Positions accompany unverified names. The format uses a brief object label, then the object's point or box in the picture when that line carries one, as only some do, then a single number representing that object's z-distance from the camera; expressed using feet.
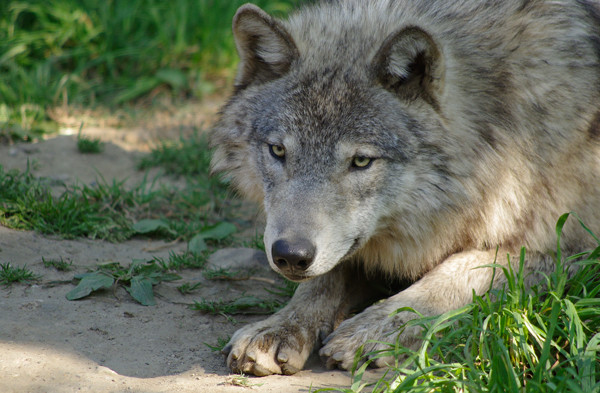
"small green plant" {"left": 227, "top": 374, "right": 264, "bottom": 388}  19.03
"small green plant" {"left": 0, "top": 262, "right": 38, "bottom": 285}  24.22
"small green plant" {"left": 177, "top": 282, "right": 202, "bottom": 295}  25.52
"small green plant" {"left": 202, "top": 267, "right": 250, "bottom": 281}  26.68
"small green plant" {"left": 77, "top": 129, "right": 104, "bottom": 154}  36.58
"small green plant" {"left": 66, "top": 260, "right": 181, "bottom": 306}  24.04
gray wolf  20.93
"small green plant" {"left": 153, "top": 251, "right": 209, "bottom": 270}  27.34
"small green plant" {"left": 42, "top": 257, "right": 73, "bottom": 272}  25.71
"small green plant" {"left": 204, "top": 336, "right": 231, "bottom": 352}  21.54
